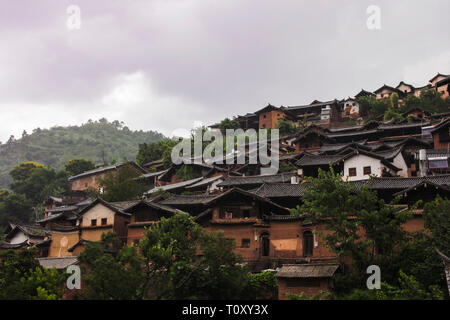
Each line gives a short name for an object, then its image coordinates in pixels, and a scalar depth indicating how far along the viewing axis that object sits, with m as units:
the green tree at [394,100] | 71.33
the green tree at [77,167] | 77.44
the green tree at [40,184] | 70.38
